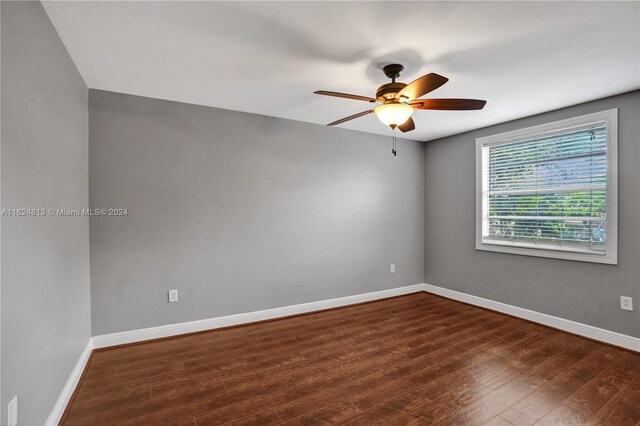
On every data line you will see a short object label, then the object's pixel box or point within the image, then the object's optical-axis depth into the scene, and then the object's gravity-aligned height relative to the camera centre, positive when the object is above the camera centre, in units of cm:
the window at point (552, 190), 300 +19
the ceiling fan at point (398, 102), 217 +77
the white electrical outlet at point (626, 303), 283 -91
